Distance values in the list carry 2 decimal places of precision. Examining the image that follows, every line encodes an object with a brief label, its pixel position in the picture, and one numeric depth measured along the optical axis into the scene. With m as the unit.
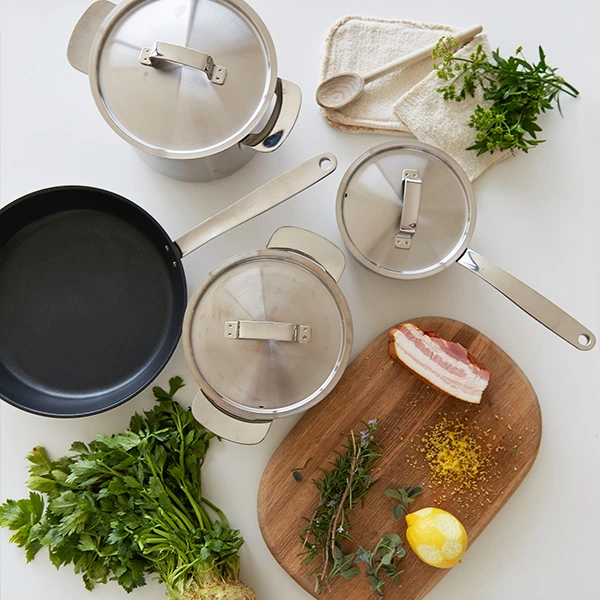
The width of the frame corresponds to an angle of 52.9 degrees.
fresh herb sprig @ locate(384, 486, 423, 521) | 1.05
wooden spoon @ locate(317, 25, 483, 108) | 1.08
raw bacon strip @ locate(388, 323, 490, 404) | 1.04
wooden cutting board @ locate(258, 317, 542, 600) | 1.07
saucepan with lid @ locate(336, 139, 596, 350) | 1.01
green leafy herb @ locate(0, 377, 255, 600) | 1.01
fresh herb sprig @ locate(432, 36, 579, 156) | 1.06
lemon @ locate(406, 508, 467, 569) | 1.00
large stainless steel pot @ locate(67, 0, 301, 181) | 0.85
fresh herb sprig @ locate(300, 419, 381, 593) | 1.02
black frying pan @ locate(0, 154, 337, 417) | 1.07
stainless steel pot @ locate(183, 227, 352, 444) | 0.92
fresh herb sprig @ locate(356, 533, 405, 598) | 1.02
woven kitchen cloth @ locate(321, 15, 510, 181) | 1.09
